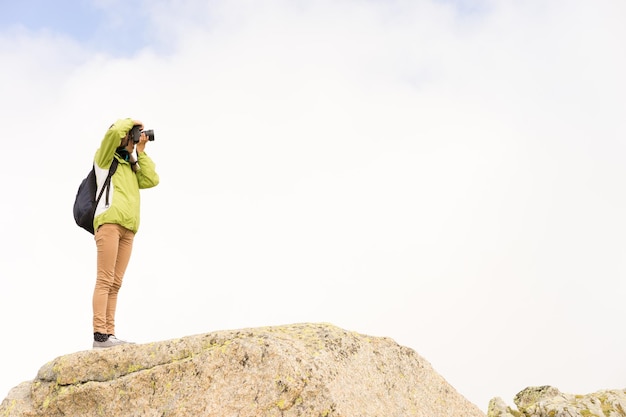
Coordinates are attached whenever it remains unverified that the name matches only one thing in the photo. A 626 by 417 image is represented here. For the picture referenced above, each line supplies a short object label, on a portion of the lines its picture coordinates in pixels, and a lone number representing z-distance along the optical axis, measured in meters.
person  11.15
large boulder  7.43
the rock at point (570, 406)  13.91
